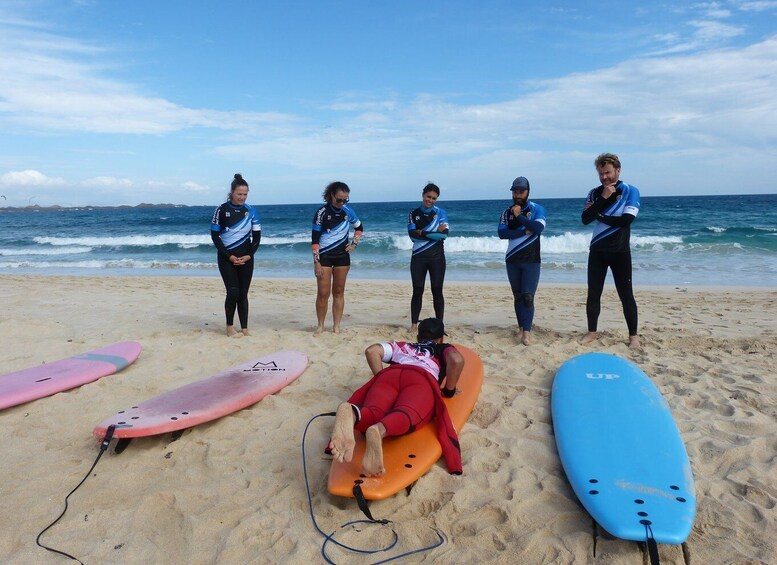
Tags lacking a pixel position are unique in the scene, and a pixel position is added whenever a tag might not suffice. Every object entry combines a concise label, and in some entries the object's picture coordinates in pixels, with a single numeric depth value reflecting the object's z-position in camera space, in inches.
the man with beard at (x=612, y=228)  198.7
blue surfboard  97.1
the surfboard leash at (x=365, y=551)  95.7
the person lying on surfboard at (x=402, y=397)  109.8
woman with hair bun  227.3
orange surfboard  108.0
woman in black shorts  232.5
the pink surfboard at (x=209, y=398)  134.9
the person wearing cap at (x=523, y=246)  212.2
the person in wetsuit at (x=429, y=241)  226.4
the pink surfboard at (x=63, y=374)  165.0
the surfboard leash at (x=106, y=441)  120.4
